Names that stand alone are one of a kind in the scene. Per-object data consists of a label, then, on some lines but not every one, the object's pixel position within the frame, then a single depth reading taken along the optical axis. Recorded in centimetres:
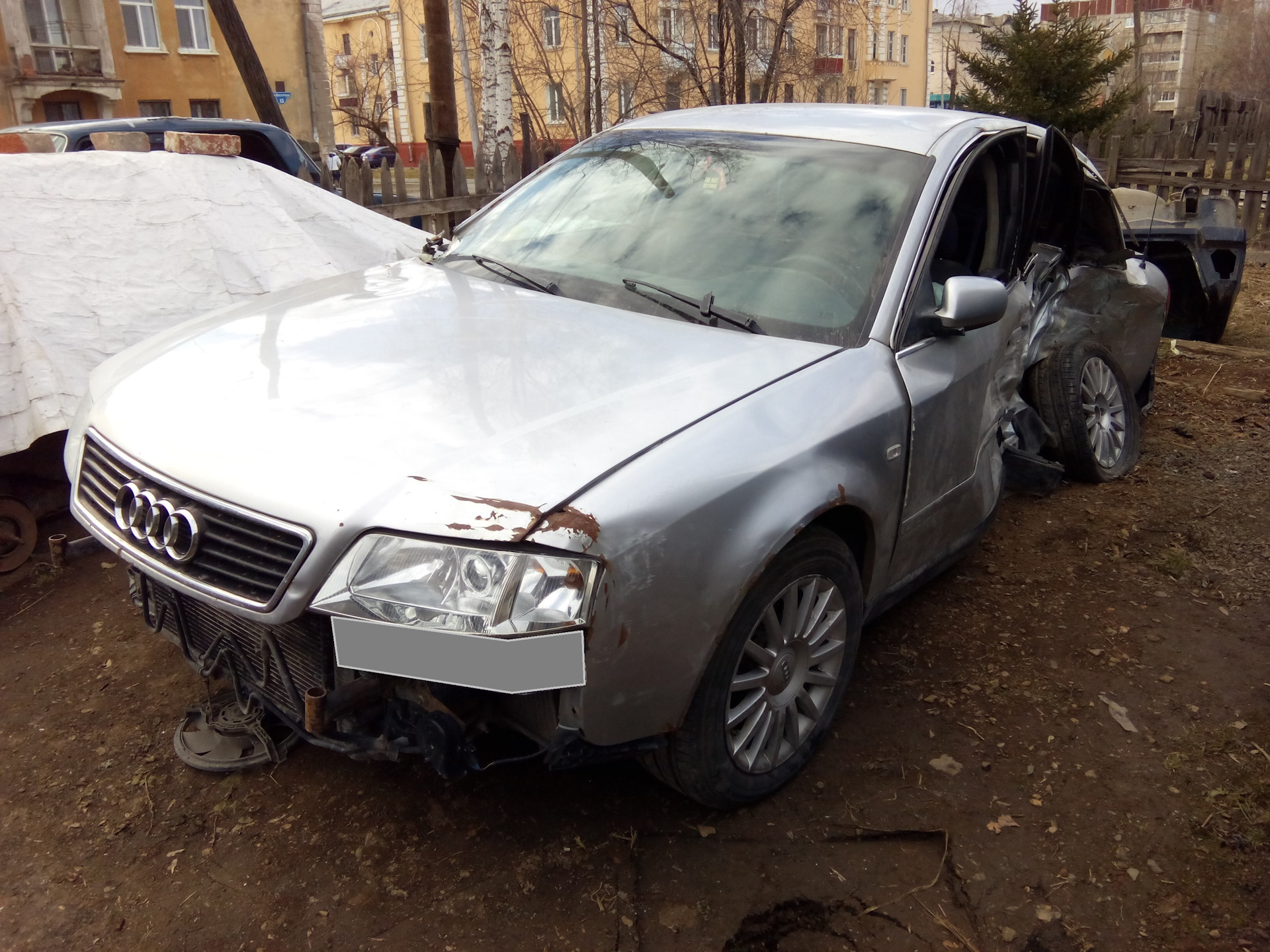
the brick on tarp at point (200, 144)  511
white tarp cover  391
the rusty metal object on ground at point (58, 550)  279
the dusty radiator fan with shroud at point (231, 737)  276
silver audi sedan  200
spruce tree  1452
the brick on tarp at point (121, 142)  520
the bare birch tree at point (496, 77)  1090
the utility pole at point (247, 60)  951
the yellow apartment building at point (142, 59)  2970
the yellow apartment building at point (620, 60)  1720
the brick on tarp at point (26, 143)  527
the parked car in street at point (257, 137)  807
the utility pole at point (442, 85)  916
